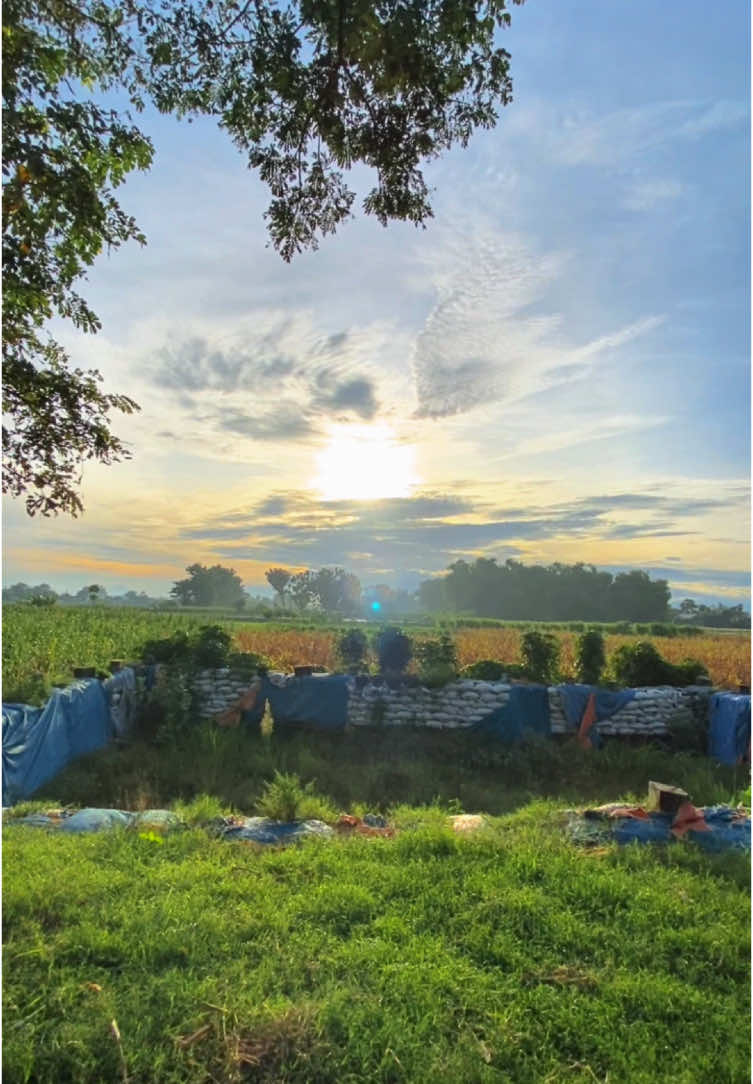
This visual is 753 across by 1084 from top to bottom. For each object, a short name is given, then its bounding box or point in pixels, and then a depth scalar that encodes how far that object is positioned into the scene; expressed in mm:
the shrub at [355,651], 9328
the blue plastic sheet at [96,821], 3857
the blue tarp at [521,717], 8273
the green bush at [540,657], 8984
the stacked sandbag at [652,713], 8469
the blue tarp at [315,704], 8523
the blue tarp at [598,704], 8492
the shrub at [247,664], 8773
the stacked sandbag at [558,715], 8500
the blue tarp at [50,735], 5484
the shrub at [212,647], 8914
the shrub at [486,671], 8867
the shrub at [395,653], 8984
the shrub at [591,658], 9094
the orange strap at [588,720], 8359
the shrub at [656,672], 8969
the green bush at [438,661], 8602
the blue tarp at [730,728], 7637
